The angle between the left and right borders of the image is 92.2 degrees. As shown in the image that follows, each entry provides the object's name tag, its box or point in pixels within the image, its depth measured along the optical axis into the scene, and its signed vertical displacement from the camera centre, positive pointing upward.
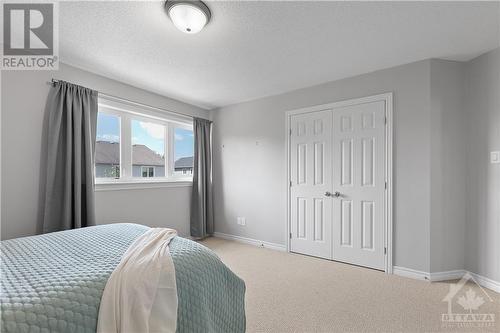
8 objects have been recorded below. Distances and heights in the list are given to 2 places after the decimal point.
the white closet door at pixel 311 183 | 3.29 -0.24
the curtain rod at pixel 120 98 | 2.56 +0.90
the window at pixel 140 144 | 3.15 +0.34
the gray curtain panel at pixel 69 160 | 2.49 +0.07
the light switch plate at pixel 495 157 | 2.40 +0.09
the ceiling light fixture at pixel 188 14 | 1.71 +1.14
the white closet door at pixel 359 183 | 2.91 -0.21
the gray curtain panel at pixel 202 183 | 4.14 -0.30
